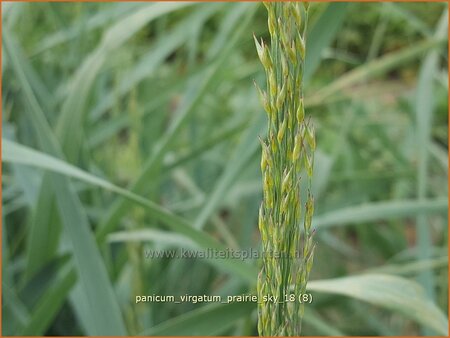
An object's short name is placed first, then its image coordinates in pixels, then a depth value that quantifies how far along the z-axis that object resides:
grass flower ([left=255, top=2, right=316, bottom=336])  0.27
